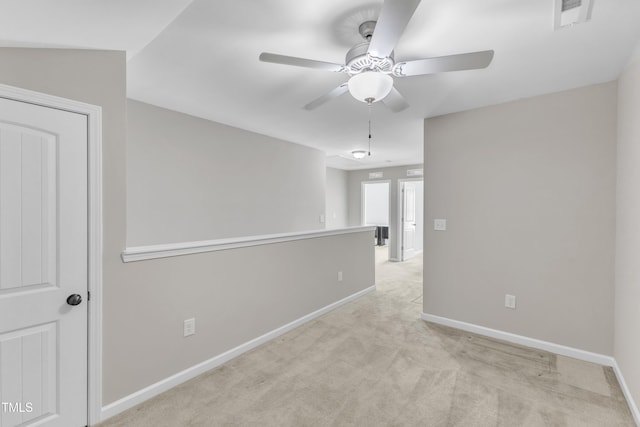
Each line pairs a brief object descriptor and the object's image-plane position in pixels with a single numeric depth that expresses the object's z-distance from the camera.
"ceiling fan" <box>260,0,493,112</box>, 1.51
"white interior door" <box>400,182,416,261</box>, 7.29
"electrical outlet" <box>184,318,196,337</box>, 2.25
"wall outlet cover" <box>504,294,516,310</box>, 2.93
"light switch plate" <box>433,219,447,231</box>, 3.35
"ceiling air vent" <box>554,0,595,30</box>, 1.32
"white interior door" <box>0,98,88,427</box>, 1.51
